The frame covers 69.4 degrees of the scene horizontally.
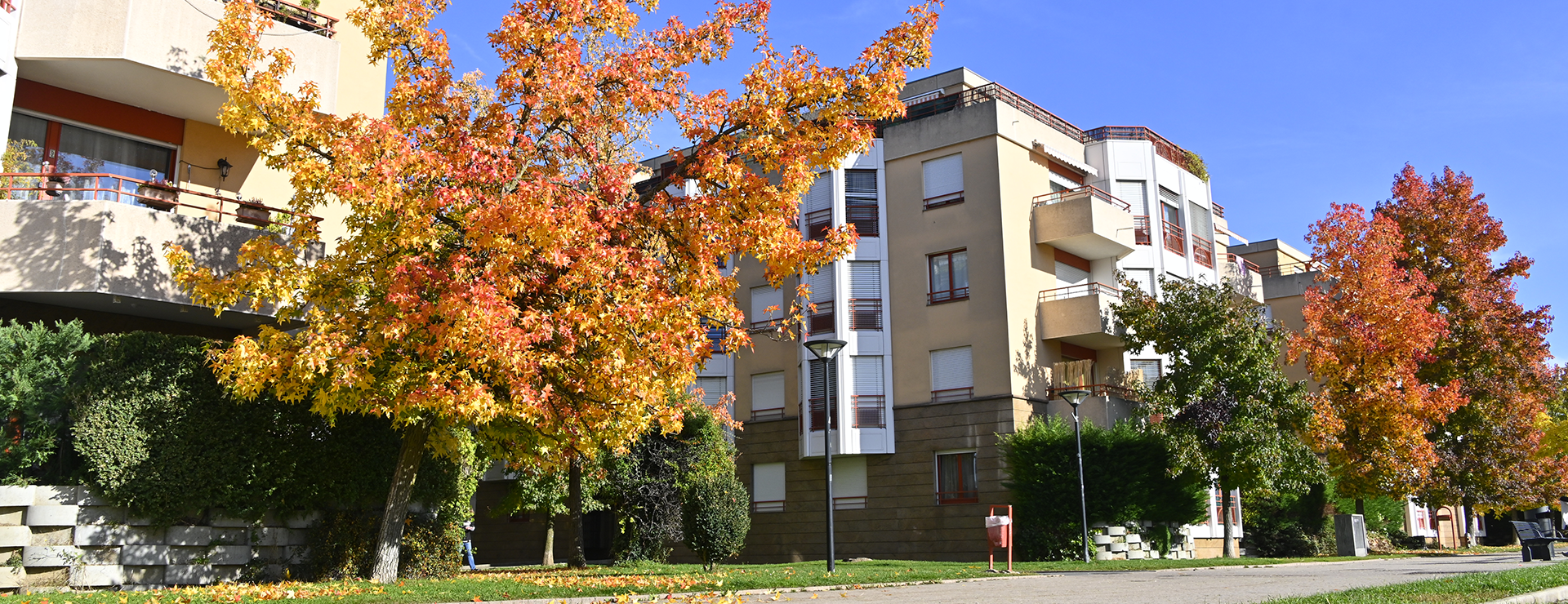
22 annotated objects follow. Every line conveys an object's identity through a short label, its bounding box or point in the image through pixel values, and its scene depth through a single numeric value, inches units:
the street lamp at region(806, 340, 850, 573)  692.7
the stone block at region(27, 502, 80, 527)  551.5
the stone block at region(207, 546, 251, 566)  609.9
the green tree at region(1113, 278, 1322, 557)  1098.1
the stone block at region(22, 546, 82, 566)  546.6
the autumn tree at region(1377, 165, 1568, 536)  1357.0
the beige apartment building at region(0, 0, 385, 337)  618.5
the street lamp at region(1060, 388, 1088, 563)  1034.1
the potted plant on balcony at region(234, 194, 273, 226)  678.5
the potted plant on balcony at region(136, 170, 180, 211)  637.9
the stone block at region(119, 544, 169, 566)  577.0
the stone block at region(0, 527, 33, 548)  540.4
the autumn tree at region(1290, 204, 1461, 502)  1252.5
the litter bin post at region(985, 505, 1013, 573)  745.0
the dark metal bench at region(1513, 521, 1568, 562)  807.1
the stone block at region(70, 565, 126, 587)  557.9
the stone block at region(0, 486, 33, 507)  545.0
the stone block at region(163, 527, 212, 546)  595.2
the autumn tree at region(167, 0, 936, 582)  529.0
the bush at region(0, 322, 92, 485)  566.3
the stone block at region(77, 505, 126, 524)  567.5
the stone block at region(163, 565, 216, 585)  591.5
